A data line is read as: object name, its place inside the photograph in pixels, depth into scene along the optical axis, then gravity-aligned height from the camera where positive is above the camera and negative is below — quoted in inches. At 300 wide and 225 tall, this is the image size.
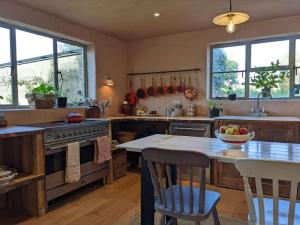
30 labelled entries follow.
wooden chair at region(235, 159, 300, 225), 44.4 -14.4
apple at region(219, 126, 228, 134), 71.6 -8.4
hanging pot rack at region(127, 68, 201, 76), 163.0 +22.8
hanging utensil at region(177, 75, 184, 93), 166.2 +11.2
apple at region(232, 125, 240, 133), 69.7 -7.9
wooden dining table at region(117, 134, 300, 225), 61.7 -13.9
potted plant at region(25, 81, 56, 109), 116.9 +3.7
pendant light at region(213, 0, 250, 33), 79.5 +29.5
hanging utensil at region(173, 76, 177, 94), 169.2 +11.7
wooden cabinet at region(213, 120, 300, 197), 112.3 -17.9
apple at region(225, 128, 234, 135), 69.3 -8.5
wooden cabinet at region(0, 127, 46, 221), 91.4 -28.0
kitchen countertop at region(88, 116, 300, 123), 116.3 -9.2
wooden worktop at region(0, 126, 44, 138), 80.2 -10.0
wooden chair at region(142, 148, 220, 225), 53.9 -20.7
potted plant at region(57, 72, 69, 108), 129.9 +3.5
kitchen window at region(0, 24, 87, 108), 111.4 +21.4
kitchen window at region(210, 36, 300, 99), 136.9 +24.4
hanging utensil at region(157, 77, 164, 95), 173.2 +9.9
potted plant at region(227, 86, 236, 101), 147.7 +5.5
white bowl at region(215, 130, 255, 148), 67.9 -10.6
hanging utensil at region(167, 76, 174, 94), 169.9 +10.0
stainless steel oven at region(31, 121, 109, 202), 98.9 -22.8
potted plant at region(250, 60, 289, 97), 133.5 +13.9
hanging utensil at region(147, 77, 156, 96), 176.2 +9.6
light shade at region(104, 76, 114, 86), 159.9 +15.0
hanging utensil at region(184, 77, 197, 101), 161.6 +6.8
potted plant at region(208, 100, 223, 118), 146.1 -3.4
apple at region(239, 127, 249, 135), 69.2 -8.5
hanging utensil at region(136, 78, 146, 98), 179.9 +8.4
